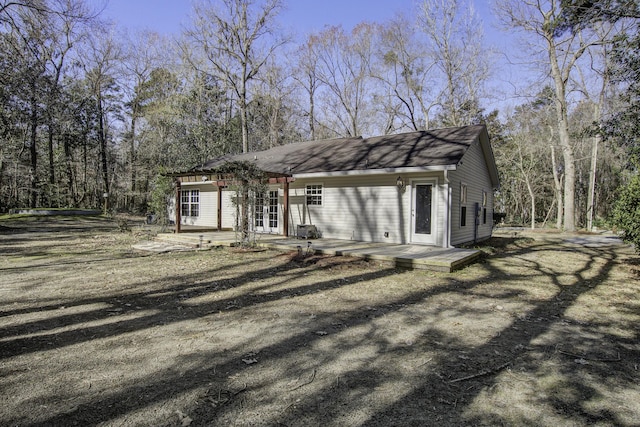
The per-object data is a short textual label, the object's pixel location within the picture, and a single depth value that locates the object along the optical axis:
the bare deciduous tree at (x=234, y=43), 22.25
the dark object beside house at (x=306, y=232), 11.86
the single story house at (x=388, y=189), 10.21
